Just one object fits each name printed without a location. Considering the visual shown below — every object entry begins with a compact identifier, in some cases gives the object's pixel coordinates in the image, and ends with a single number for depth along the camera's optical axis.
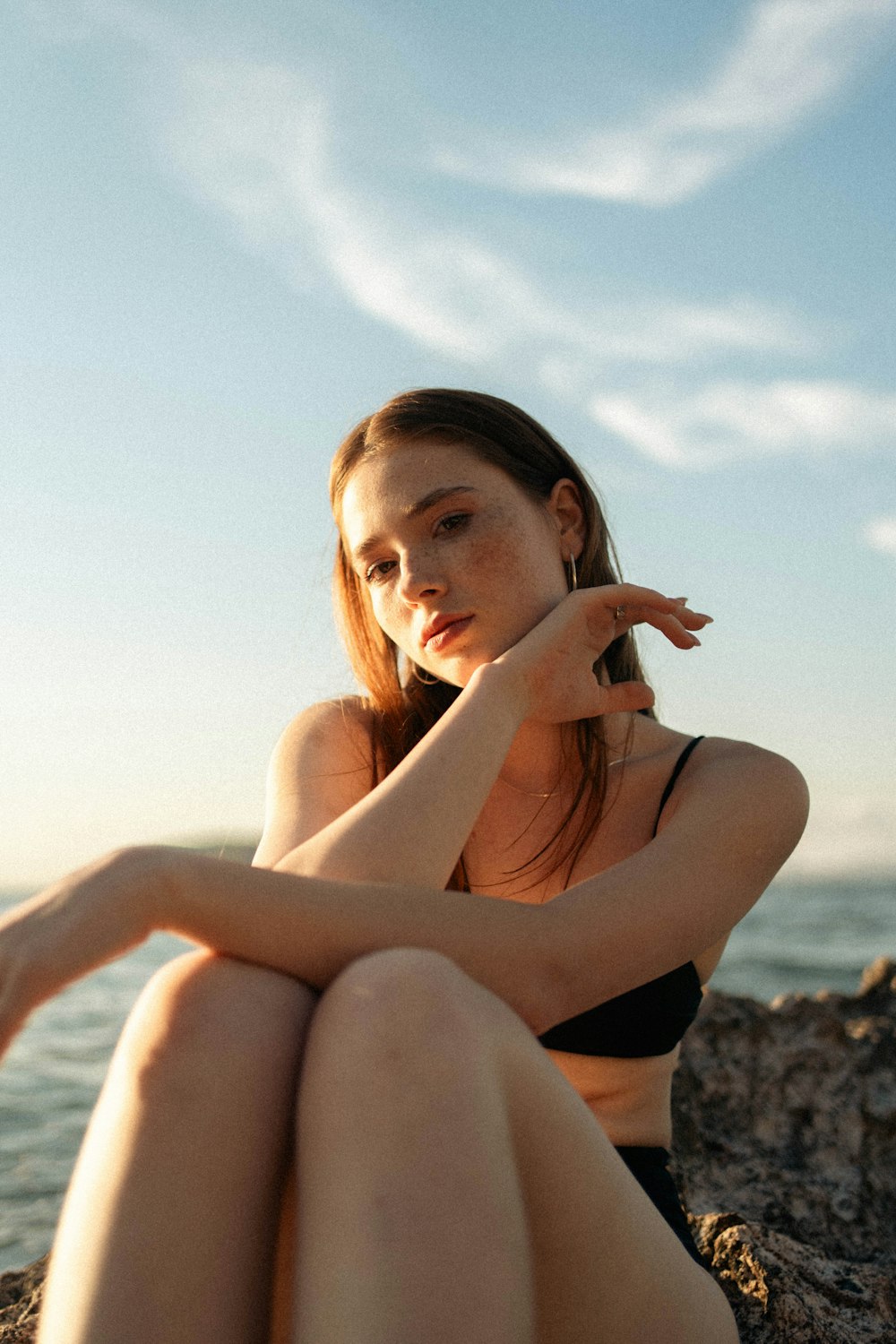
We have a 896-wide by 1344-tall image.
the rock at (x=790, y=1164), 2.79
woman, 1.67
